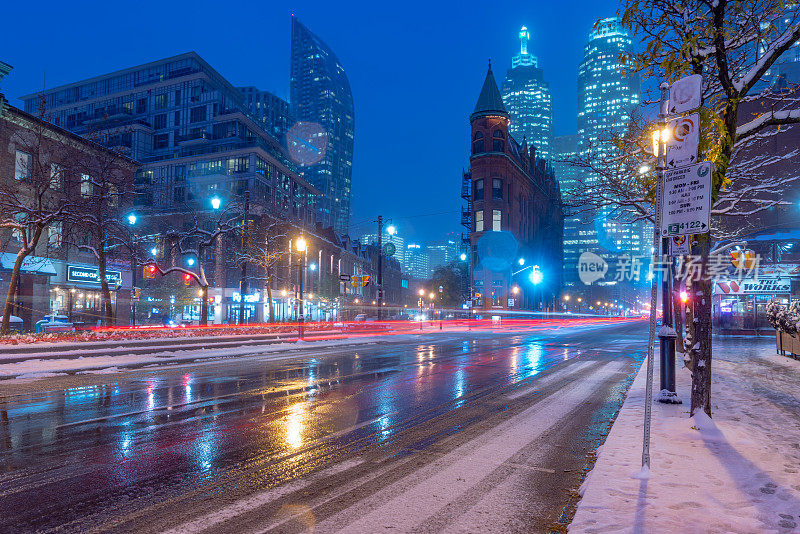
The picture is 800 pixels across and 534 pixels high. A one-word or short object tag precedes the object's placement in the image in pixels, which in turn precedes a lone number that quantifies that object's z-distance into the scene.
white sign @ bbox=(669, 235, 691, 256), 7.03
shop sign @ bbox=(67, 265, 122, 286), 32.78
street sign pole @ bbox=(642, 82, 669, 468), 4.86
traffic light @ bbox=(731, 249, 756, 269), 29.30
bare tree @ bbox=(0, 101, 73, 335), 19.70
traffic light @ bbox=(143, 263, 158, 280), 27.09
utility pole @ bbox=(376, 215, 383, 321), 36.42
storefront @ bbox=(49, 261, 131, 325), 32.75
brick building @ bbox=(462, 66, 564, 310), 63.06
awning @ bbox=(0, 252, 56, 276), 27.55
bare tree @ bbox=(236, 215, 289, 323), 34.91
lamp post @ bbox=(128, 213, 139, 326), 24.11
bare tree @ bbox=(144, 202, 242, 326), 27.48
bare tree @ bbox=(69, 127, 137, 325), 21.88
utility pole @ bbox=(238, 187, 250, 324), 27.31
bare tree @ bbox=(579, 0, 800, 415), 6.57
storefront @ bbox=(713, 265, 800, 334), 36.06
